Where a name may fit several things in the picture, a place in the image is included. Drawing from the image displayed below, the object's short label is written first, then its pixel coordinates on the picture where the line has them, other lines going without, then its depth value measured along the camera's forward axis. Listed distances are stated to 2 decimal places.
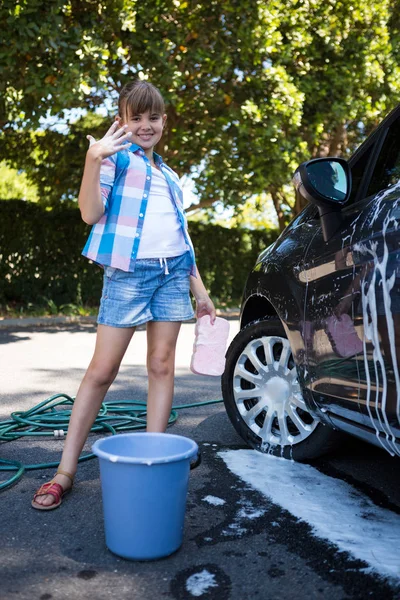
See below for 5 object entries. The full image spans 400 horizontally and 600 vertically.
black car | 2.27
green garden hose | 3.77
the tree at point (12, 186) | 27.12
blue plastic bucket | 2.09
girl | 2.75
